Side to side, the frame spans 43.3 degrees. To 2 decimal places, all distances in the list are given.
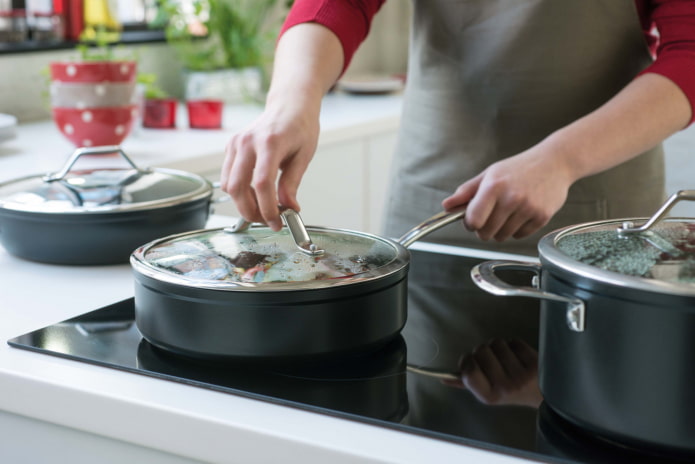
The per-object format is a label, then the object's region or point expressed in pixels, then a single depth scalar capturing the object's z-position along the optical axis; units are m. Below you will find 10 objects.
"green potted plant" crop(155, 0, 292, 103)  2.75
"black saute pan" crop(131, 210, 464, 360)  0.70
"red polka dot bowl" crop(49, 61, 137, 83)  1.95
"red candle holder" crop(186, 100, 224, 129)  2.33
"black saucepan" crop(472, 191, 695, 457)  0.54
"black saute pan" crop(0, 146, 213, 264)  1.03
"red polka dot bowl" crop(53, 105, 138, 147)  1.95
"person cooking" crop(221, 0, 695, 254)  0.96
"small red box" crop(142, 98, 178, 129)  2.33
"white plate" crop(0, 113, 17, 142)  1.96
